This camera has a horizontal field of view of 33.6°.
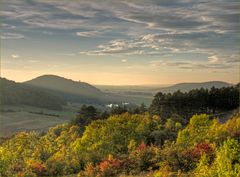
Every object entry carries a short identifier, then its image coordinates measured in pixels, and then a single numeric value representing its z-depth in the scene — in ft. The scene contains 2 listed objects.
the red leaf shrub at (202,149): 144.05
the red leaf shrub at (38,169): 179.73
